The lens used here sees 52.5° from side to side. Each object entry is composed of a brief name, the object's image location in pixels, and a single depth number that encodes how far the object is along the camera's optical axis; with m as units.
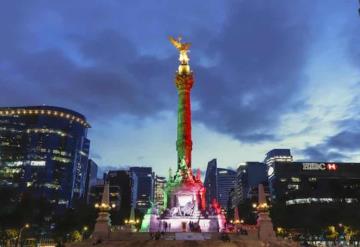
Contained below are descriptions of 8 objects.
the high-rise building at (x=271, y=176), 148.00
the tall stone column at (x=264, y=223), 45.12
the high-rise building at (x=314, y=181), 135.25
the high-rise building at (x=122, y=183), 181.50
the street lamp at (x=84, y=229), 77.62
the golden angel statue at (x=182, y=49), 81.69
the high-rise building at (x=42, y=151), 141.00
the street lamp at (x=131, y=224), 58.71
